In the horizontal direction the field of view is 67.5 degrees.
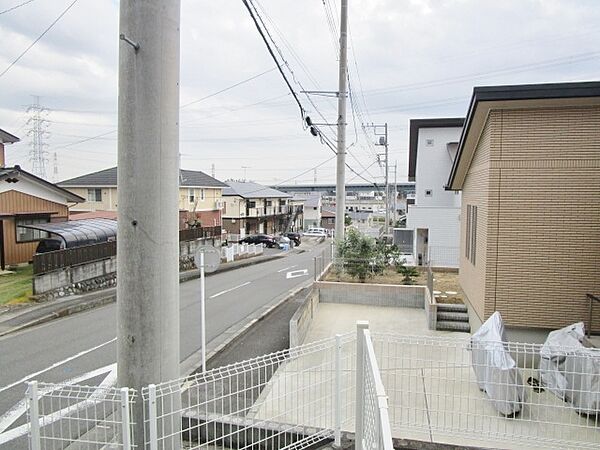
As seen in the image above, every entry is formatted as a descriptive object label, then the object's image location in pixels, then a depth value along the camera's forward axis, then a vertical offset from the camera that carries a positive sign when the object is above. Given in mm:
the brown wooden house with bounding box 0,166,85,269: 17016 -246
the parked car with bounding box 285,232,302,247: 44169 -3243
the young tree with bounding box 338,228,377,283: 13984 -1550
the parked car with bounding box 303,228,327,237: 54906 -3362
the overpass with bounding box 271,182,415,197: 115062 +4690
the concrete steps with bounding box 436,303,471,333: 10445 -2647
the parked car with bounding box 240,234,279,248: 40688 -3226
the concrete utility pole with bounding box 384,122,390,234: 33225 +987
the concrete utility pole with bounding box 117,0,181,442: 2584 +88
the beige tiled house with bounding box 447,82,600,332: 7699 +68
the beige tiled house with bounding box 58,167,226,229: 32719 +842
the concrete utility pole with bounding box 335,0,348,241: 16266 +2909
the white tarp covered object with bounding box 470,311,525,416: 5711 -2297
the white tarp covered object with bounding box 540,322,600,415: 5371 -2123
